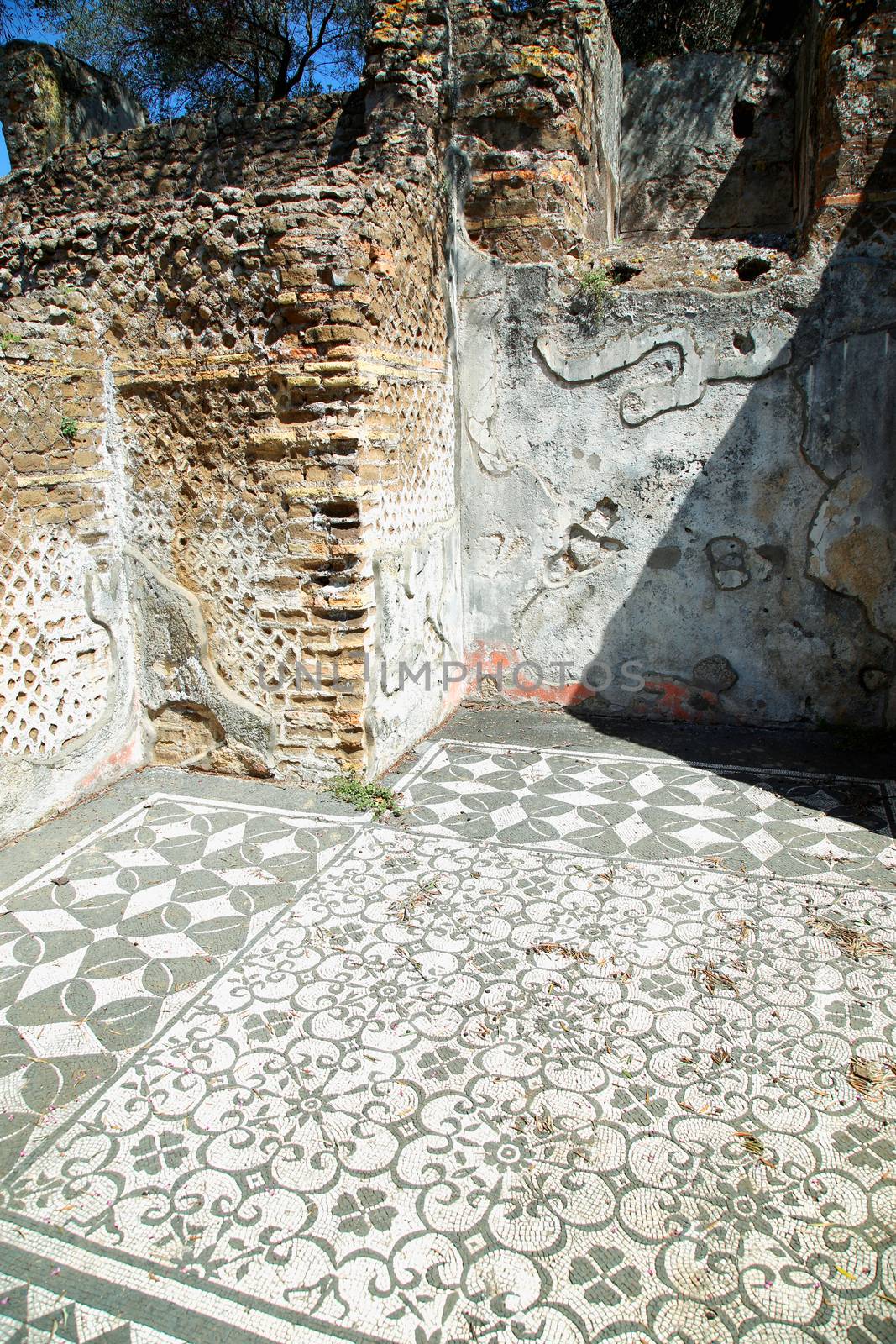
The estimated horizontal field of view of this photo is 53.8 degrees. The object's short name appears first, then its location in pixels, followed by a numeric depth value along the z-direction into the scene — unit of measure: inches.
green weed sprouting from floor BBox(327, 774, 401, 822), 138.0
